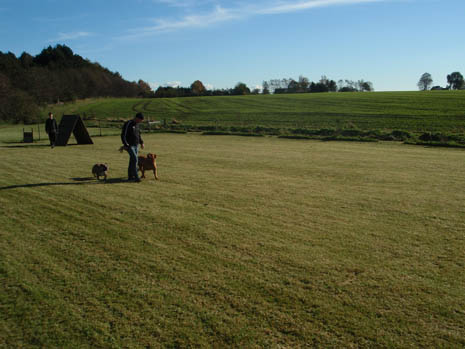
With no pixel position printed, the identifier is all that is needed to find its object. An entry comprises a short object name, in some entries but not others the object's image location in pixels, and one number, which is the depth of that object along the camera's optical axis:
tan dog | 10.79
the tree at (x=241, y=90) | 107.45
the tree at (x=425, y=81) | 131.62
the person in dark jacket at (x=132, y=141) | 10.55
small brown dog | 10.74
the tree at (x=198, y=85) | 128.59
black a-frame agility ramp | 21.02
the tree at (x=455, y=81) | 110.31
